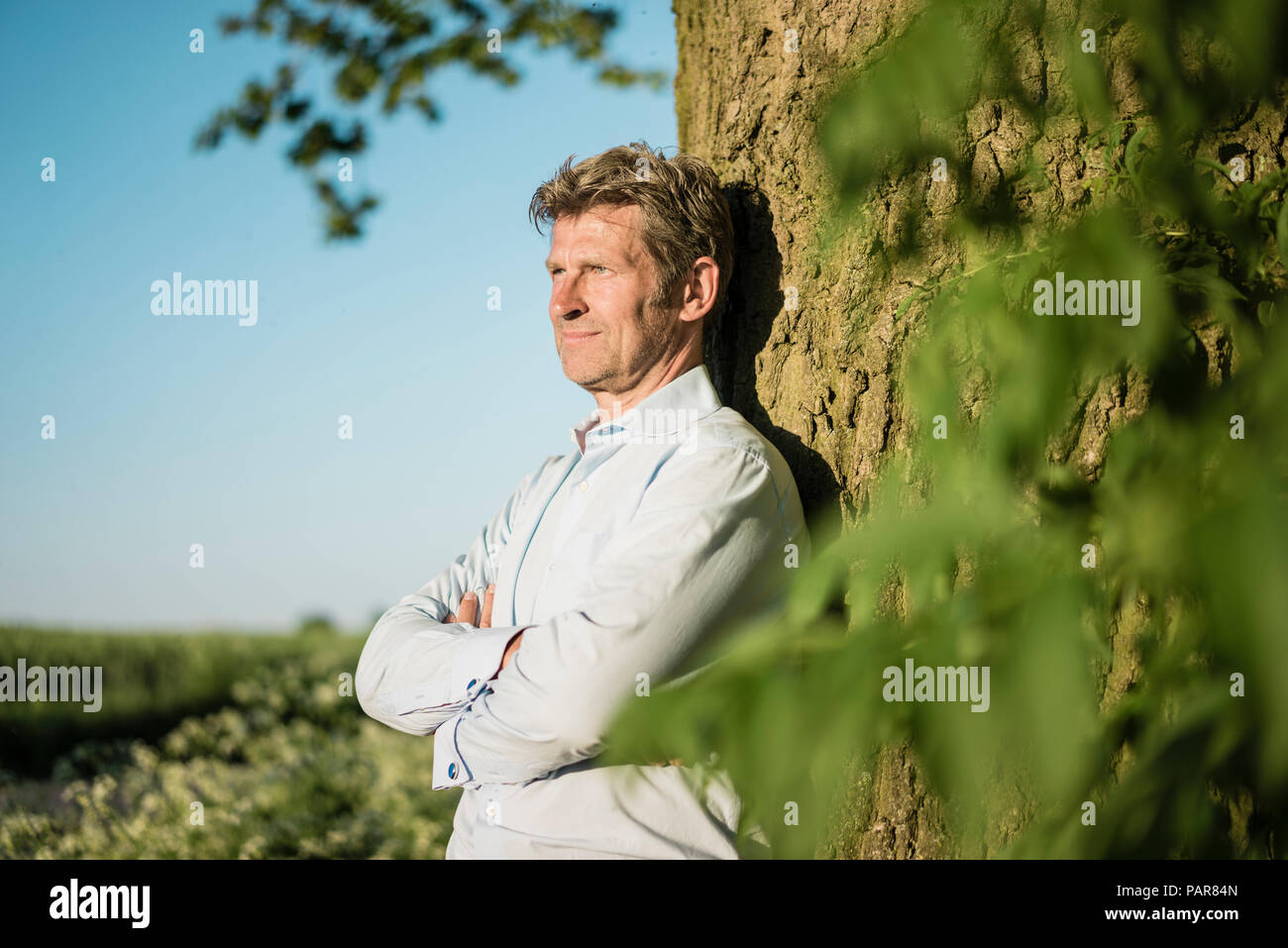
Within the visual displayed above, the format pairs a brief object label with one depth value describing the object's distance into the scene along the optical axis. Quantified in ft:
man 6.33
